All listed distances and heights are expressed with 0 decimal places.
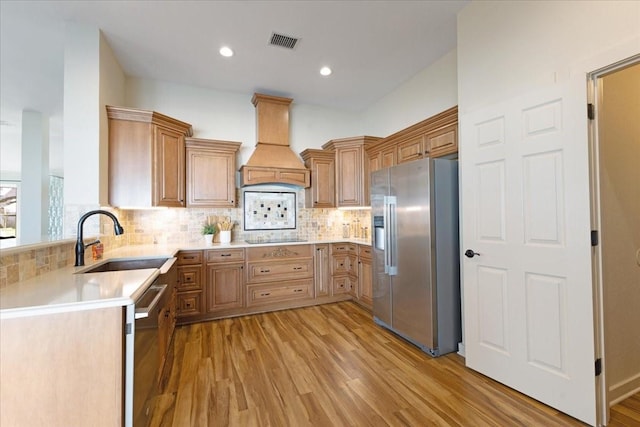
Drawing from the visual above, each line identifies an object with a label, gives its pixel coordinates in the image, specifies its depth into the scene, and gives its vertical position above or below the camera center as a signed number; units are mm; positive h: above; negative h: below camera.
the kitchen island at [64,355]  1104 -560
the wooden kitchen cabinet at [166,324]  1958 -850
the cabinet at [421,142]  2584 +833
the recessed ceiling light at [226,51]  2967 +1840
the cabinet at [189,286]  3164 -772
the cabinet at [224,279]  3305 -736
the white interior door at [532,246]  1631 -205
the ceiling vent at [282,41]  2783 +1843
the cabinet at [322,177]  4137 +617
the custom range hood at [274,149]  3898 +1023
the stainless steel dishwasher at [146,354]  1293 -716
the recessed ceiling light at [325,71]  3414 +1857
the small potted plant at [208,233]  3619 -181
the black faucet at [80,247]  1918 -190
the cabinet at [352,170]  4012 +702
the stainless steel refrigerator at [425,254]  2479 -349
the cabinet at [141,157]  2873 +686
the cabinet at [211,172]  3502 +612
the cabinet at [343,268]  3922 -717
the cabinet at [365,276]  3521 -773
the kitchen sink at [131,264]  2338 -392
